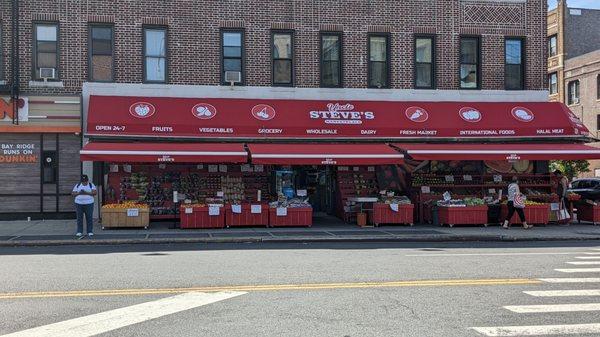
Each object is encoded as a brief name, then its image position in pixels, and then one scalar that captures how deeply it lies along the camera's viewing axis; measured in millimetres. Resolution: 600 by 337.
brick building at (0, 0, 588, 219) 18078
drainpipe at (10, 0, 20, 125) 17609
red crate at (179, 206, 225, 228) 16703
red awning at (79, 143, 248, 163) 15953
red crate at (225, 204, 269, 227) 17109
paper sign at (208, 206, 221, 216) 16828
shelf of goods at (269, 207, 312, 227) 17250
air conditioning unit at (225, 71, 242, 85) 18984
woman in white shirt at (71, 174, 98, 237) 14758
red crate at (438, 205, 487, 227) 17734
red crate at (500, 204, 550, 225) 18219
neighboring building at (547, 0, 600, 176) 41219
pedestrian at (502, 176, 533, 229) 17484
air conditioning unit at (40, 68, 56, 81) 17825
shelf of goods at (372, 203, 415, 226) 17744
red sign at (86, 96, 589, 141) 17594
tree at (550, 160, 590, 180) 34094
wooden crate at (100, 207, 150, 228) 16312
